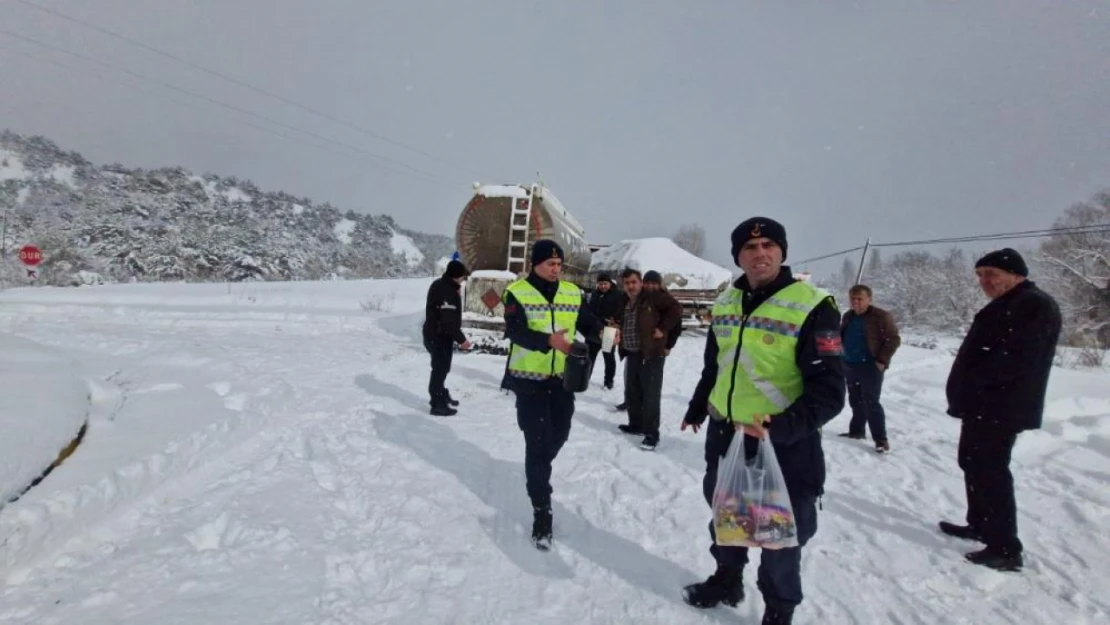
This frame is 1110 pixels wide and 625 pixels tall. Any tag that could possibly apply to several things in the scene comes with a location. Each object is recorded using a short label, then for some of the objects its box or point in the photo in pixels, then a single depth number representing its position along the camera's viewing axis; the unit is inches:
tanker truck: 350.9
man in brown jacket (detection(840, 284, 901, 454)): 196.9
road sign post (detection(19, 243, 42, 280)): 825.5
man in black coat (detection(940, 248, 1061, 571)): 116.2
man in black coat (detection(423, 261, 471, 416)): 222.8
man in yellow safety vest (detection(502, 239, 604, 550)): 120.7
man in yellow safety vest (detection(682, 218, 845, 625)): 78.0
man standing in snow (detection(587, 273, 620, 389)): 291.4
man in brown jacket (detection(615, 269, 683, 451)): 197.2
